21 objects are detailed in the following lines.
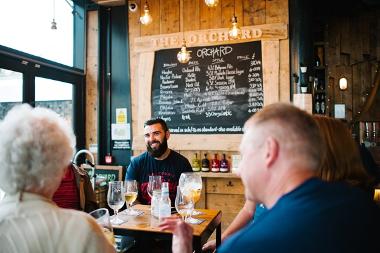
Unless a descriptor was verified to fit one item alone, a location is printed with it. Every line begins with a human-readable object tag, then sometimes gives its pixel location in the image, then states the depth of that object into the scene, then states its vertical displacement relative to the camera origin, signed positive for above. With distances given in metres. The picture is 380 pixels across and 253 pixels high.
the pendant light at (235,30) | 3.62 +1.05
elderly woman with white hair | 0.93 -0.19
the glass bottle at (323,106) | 4.59 +0.29
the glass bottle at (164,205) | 2.25 -0.51
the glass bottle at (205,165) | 4.28 -0.47
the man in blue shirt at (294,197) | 0.79 -0.18
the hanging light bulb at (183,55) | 3.81 +0.82
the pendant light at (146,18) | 3.79 +1.24
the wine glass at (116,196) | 2.14 -0.43
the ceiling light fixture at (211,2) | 3.04 +1.14
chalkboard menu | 4.21 +0.52
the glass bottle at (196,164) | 4.30 -0.46
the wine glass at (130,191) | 2.30 -0.43
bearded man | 3.20 -0.34
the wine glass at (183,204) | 2.12 -0.48
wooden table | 1.97 -0.62
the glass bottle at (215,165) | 4.24 -0.48
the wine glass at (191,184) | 2.19 -0.37
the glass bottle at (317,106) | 4.56 +0.29
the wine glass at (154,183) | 2.40 -0.40
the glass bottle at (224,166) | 4.21 -0.48
